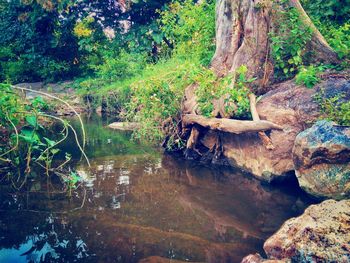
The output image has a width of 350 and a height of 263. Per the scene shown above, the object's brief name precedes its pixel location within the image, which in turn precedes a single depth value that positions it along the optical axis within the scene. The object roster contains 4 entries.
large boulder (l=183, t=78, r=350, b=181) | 6.26
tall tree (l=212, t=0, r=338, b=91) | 7.16
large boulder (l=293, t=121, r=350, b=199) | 5.14
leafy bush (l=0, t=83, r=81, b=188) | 5.79
